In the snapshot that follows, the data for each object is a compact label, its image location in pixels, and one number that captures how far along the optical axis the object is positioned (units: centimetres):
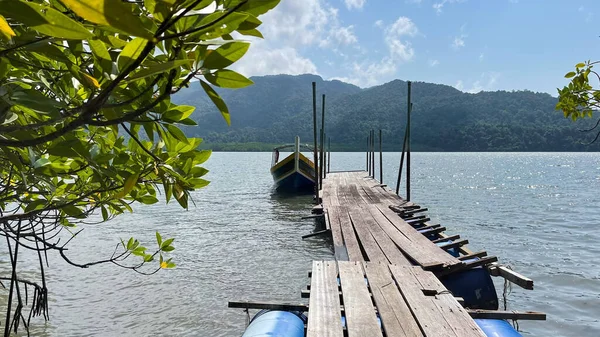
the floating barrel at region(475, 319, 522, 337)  364
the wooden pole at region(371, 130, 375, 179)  2640
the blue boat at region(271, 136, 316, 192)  2511
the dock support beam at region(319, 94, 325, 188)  1704
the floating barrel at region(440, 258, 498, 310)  546
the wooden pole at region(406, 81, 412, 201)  1454
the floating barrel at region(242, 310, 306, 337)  357
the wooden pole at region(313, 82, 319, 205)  1415
